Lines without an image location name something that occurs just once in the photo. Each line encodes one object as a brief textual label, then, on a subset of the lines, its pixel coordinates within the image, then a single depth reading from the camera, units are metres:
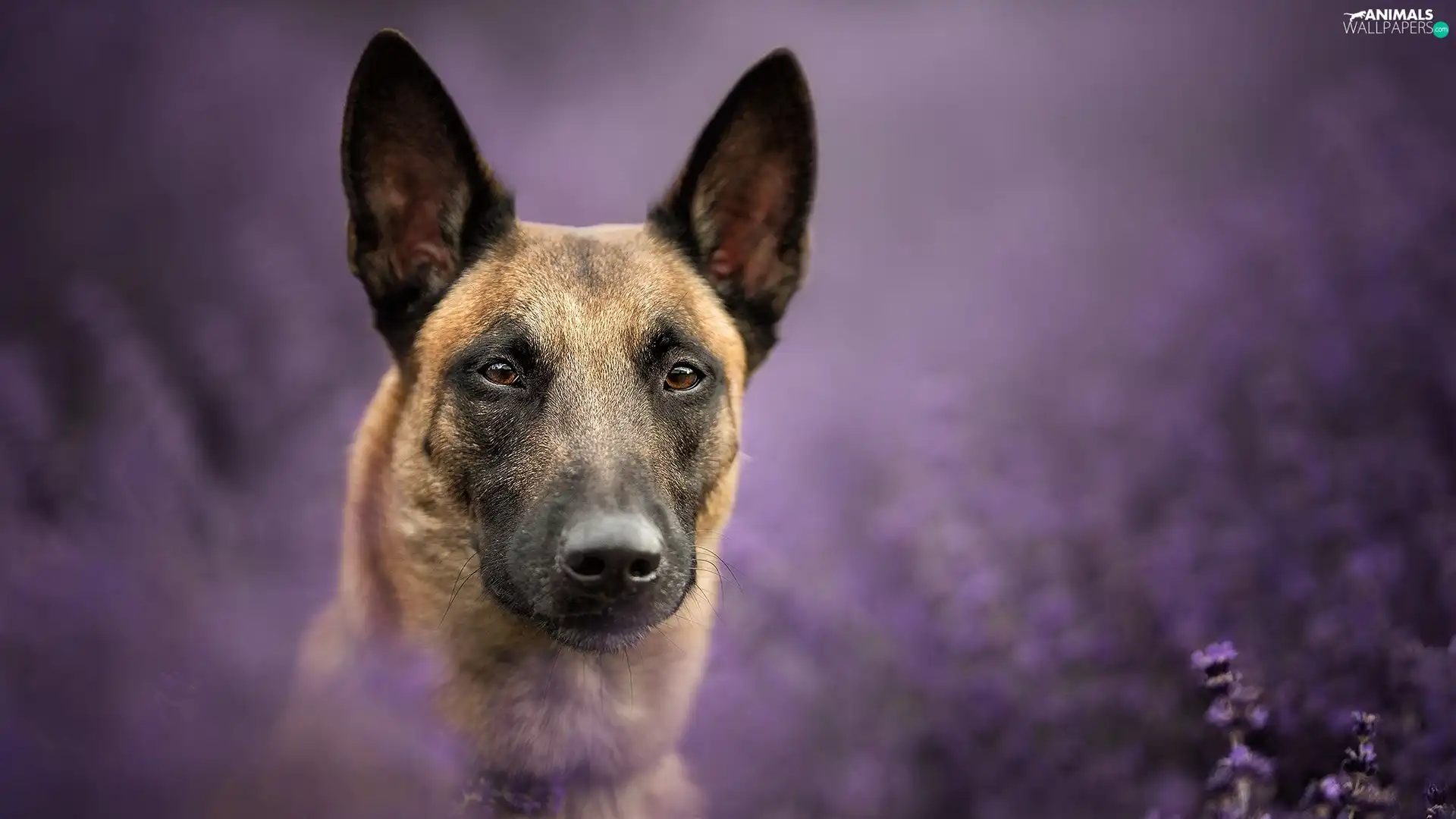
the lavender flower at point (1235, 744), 2.54
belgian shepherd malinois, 2.71
